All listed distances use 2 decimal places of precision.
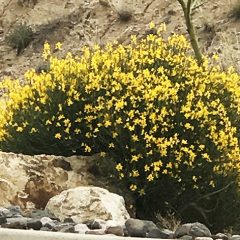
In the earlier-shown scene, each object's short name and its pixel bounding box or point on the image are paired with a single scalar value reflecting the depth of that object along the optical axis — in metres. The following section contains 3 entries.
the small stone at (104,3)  28.48
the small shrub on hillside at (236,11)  24.12
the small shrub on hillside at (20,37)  28.02
